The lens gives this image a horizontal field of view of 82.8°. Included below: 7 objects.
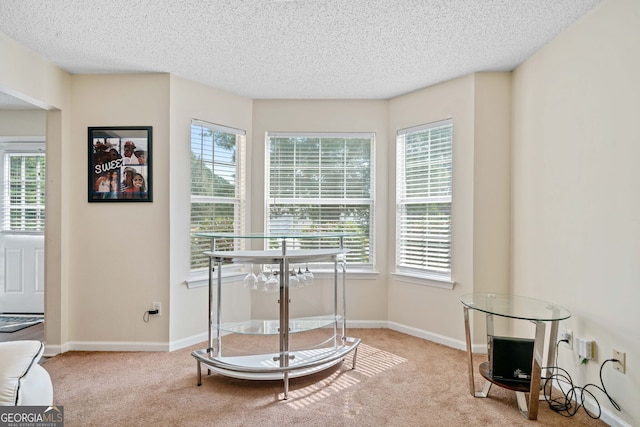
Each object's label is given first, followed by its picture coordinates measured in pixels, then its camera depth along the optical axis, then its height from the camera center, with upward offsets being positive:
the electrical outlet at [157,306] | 3.35 -0.86
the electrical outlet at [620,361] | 2.09 -0.85
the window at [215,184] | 3.61 +0.30
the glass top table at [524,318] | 2.20 -0.70
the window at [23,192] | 4.65 +0.26
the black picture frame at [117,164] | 3.35 +0.45
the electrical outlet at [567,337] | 2.49 -0.85
